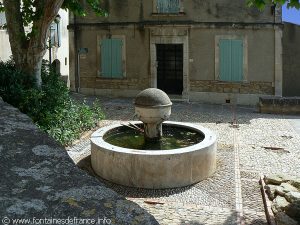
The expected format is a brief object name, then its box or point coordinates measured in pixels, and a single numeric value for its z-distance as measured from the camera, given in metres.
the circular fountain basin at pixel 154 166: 6.77
